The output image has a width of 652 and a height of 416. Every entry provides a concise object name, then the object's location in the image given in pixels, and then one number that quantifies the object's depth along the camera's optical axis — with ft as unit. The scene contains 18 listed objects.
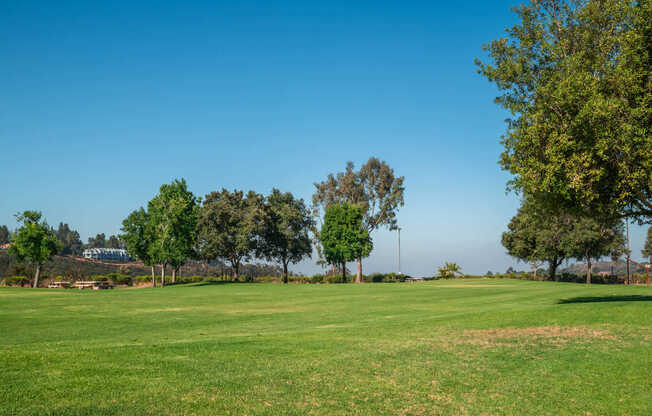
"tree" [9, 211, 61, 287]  178.09
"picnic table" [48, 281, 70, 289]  175.89
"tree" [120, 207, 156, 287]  189.06
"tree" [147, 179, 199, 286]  186.60
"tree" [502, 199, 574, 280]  209.36
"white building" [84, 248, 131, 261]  650.75
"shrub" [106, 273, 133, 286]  200.84
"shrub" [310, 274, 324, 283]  238.68
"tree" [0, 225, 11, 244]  532.11
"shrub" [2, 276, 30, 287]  184.65
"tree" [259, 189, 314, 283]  242.58
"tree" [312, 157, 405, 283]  244.22
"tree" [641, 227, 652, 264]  278.34
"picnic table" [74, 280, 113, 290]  166.81
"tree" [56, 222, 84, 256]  591.37
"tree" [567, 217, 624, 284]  203.10
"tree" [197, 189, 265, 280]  228.63
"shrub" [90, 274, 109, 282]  198.49
